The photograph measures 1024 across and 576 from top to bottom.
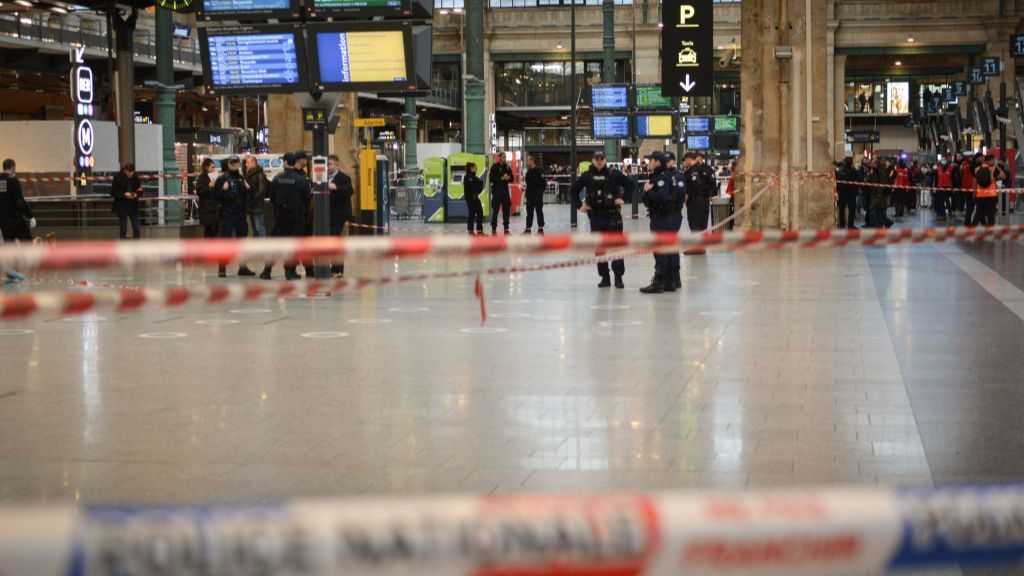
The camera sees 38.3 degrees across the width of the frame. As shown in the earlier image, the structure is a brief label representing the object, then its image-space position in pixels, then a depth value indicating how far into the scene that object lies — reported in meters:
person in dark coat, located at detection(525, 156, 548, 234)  33.28
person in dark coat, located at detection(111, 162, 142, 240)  28.69
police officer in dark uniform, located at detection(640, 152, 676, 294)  17.92
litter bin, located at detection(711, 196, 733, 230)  33.84
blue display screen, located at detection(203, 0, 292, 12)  18.45
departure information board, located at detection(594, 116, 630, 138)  44.62
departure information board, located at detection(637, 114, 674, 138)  44.16
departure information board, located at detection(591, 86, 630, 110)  45.19
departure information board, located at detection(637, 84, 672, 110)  45.62
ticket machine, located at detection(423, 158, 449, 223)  42.34
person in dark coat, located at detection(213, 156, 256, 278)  21.39
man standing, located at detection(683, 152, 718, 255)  22.09
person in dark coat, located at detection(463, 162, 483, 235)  31.28
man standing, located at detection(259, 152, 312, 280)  19.20
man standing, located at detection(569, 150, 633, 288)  18.05
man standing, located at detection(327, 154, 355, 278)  20.68
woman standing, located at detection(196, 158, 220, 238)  23.20
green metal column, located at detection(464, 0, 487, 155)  39.78
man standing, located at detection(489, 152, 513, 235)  32.22
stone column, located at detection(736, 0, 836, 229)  28.89
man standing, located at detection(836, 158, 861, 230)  32.88
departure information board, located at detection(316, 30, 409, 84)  18.27
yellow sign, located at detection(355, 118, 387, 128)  34.69
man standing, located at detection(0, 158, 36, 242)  20.41
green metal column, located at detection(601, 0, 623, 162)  48.81
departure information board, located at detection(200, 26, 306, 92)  18.67
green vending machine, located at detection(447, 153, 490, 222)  41.66
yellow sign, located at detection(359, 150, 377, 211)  32.59
